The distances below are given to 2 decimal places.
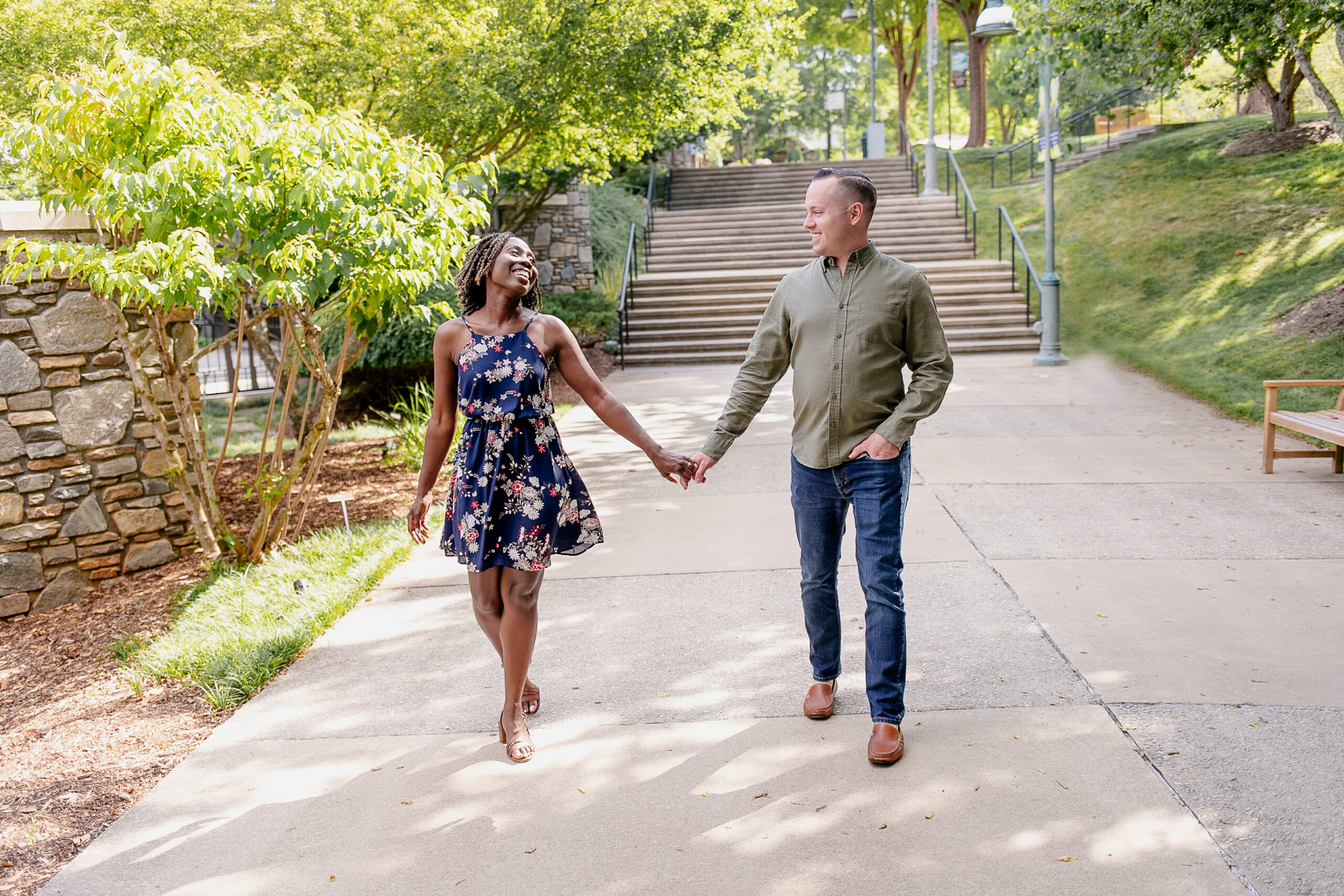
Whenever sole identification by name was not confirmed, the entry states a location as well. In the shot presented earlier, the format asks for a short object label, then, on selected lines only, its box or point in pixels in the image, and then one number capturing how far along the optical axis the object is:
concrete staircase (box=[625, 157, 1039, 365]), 14.71
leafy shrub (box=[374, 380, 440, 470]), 8.98
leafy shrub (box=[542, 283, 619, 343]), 16.03
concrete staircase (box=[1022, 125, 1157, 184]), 22.97
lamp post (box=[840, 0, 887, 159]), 27.56
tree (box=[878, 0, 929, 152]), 32.59
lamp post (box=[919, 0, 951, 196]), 20.95
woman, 3.33
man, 3.26
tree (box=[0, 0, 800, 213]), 9.93
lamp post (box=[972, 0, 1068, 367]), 12.62
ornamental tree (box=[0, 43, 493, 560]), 4.97
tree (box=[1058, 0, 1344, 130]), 9.96
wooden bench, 6.62
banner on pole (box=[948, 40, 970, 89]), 25.41
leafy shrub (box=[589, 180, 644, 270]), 19.11
